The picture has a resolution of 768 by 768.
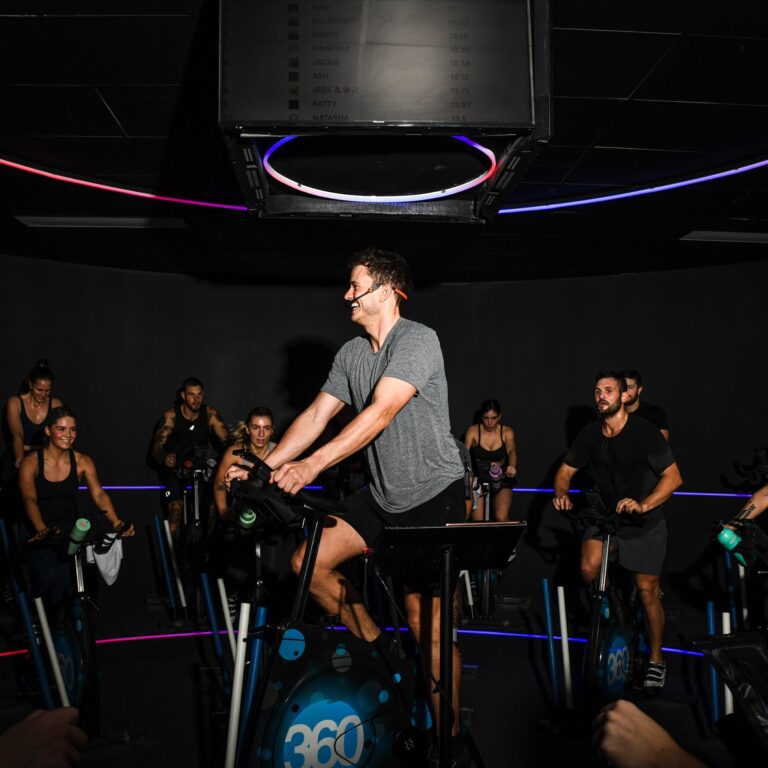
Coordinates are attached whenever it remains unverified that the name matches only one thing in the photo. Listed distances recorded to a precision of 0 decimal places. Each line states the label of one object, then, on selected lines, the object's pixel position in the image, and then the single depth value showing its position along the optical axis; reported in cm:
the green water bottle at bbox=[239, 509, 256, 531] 332
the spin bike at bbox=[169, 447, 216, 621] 536
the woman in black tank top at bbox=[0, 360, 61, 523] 573
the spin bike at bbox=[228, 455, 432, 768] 225
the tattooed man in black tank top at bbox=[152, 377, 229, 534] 650
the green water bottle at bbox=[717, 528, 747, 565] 280
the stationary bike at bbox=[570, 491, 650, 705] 354
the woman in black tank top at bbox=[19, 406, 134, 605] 444
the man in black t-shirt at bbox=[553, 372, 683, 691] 419
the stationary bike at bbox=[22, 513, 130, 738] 333
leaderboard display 242
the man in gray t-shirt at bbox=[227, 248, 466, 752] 266
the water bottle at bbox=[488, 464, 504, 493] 601
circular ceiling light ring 308
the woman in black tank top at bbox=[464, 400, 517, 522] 664
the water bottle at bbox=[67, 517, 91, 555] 346
